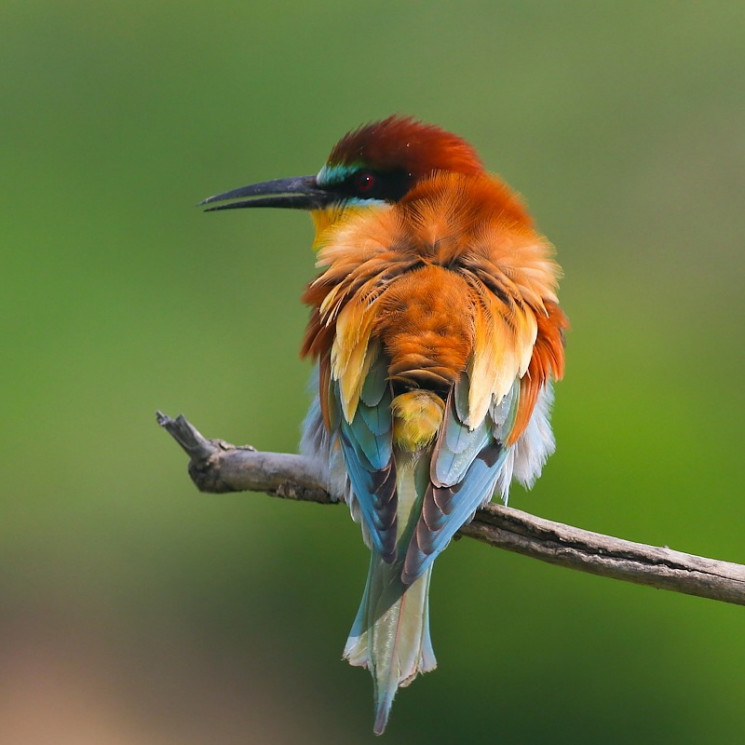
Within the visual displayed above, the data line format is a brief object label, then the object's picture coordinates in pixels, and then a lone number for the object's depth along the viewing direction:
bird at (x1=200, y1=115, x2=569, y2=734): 4.35
